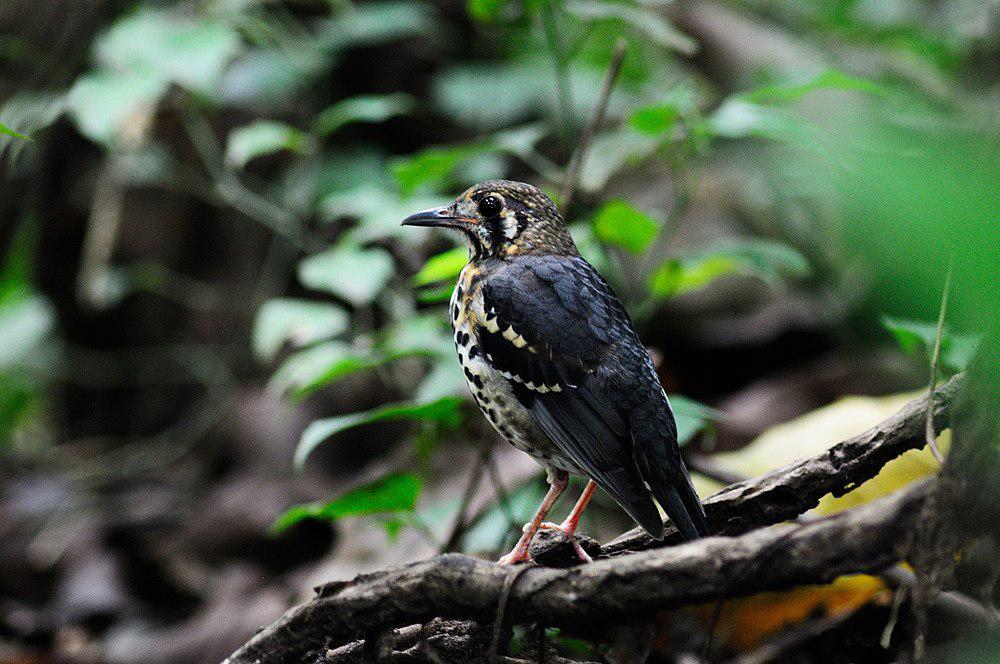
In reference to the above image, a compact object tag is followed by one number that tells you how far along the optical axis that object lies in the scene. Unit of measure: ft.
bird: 16.75
